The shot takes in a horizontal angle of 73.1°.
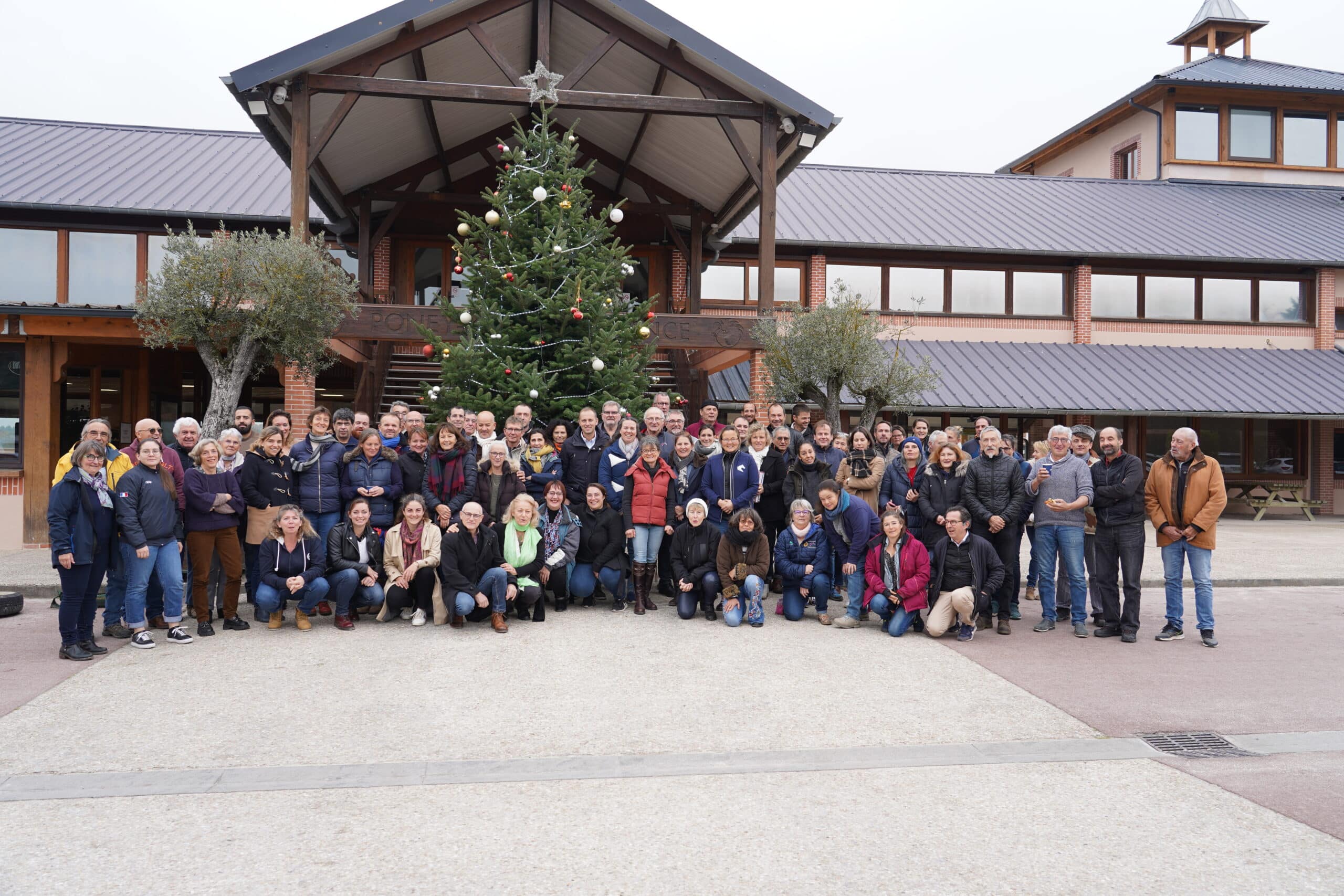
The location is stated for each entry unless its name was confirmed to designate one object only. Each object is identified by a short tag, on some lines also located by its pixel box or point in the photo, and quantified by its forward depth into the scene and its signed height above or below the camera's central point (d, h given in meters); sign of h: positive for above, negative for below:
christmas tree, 10.52 +1.62
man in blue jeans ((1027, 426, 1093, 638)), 8.31 -0.63
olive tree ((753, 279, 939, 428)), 13.27 +1.27
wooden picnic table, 21.34 -1.10
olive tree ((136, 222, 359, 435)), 10.05 +1.58
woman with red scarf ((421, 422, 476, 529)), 8.60 -0.27
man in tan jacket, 7.99 -0.60
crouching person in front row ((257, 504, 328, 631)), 7.80 -1.06
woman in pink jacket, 8.02 -1.16
